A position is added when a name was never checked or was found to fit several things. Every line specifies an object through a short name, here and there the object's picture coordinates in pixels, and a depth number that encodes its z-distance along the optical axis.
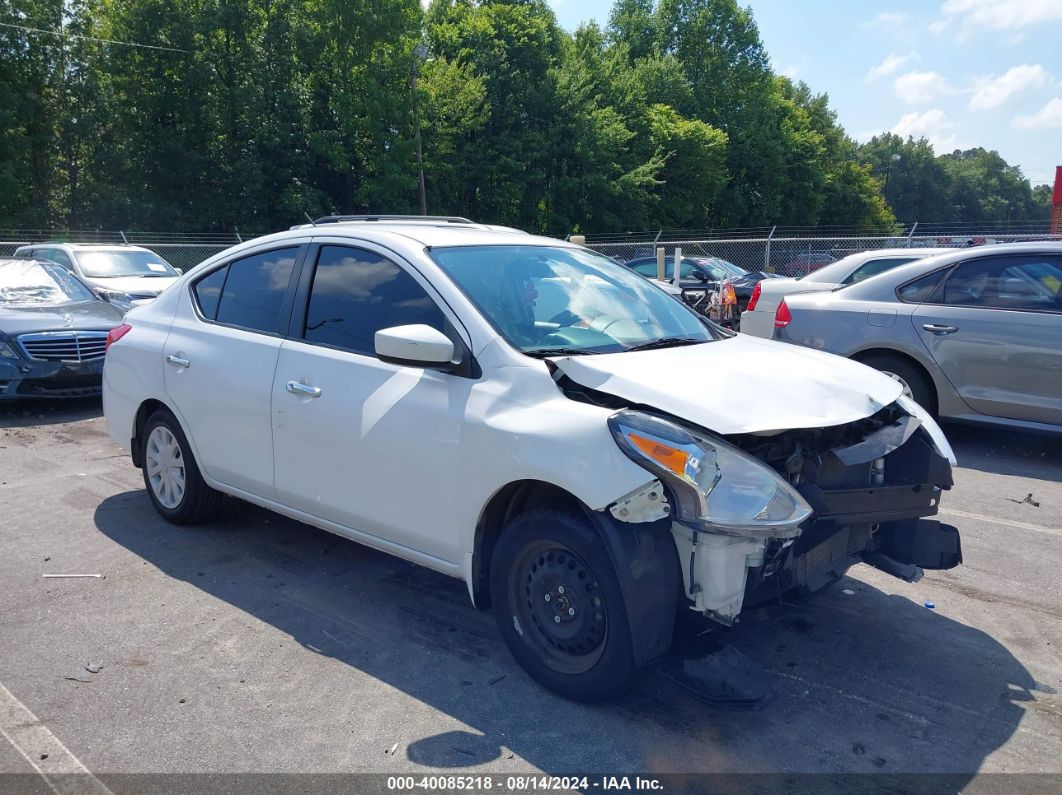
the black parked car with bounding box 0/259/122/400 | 8.67
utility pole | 32.94
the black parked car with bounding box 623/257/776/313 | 19.95
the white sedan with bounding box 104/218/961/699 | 3.06
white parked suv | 12.91
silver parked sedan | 6.78
